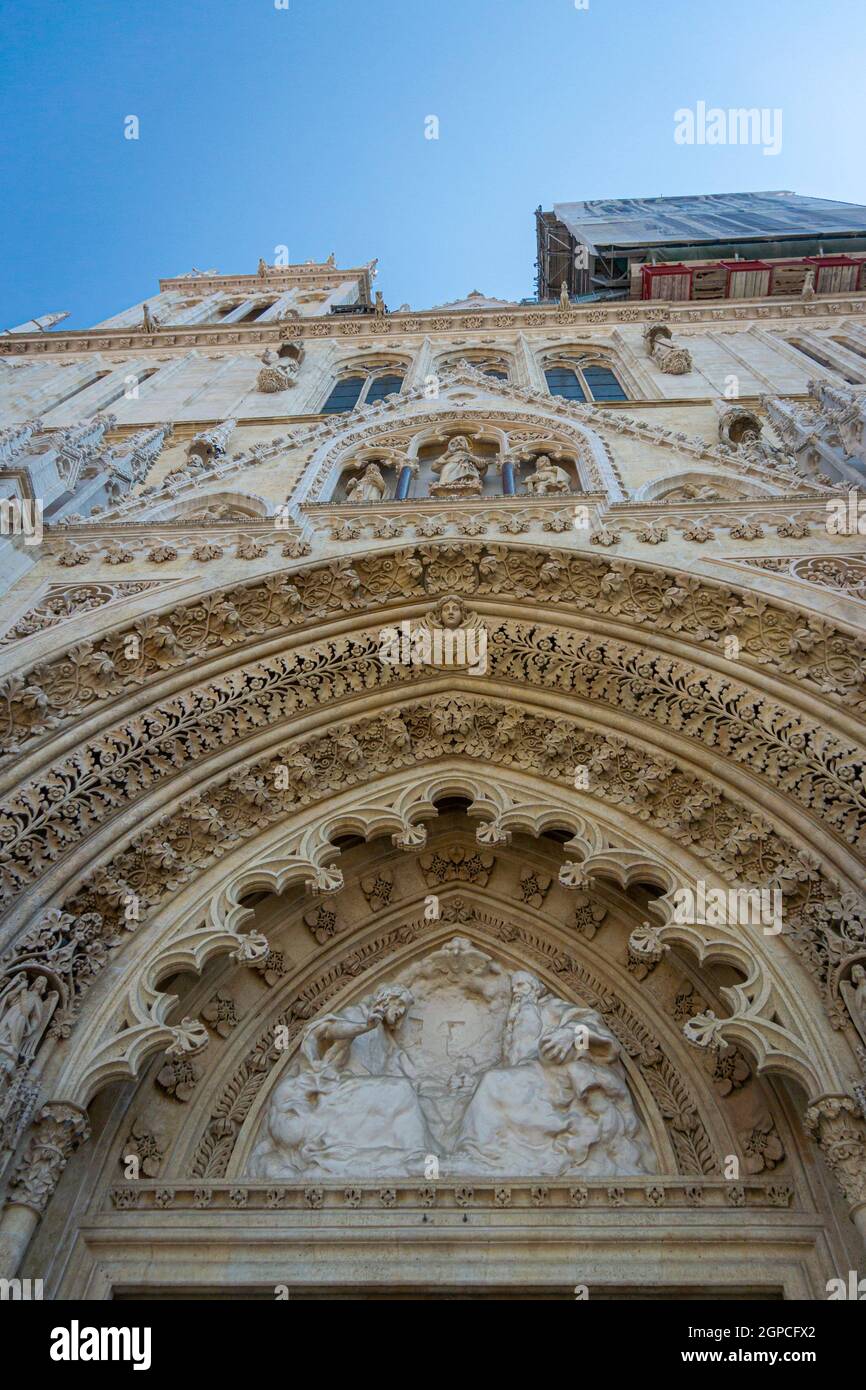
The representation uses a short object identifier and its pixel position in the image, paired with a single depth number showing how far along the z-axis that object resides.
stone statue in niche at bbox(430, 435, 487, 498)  11.21
